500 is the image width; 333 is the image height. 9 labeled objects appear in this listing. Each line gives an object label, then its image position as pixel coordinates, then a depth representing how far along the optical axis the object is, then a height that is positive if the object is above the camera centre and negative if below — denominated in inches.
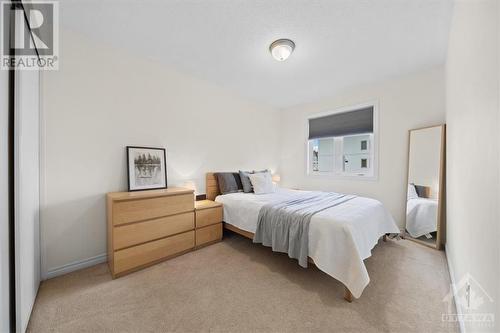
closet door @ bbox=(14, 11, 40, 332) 46.6 -7.6
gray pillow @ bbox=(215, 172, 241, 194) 125.6 -11.9
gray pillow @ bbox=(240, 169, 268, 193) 128.8 -12.2
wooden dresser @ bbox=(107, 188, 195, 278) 75.0 -27.0
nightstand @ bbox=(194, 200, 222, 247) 100.0 -31.4
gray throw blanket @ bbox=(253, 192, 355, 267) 74.0 -24.9
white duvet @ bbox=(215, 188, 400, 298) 61.9 -26.6
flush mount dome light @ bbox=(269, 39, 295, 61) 83.3 +52.0
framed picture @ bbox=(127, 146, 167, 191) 93.6 -1.8
